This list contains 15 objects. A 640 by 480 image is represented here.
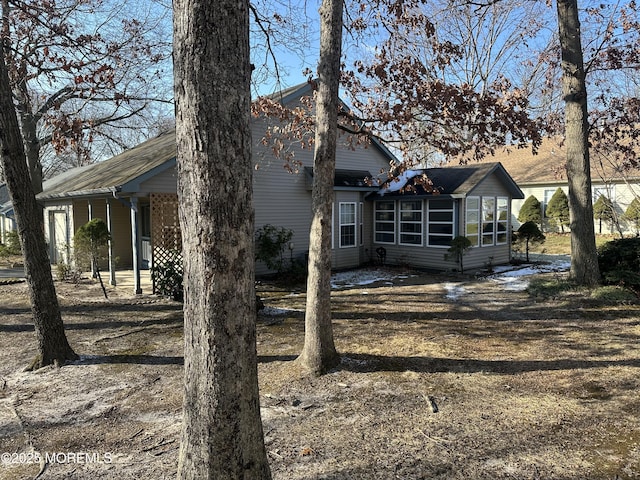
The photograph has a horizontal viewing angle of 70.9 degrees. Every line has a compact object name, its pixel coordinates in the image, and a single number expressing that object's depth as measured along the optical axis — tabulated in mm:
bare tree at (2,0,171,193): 9078
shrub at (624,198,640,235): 18331
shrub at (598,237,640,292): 9758
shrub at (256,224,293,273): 12266
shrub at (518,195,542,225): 24094
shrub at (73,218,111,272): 10555
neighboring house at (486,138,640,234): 21031
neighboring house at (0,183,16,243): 21248
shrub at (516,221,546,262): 15039
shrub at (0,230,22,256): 19192
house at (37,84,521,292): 13344
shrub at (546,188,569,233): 22672
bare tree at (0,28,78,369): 5258
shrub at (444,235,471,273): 13148
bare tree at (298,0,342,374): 5273
